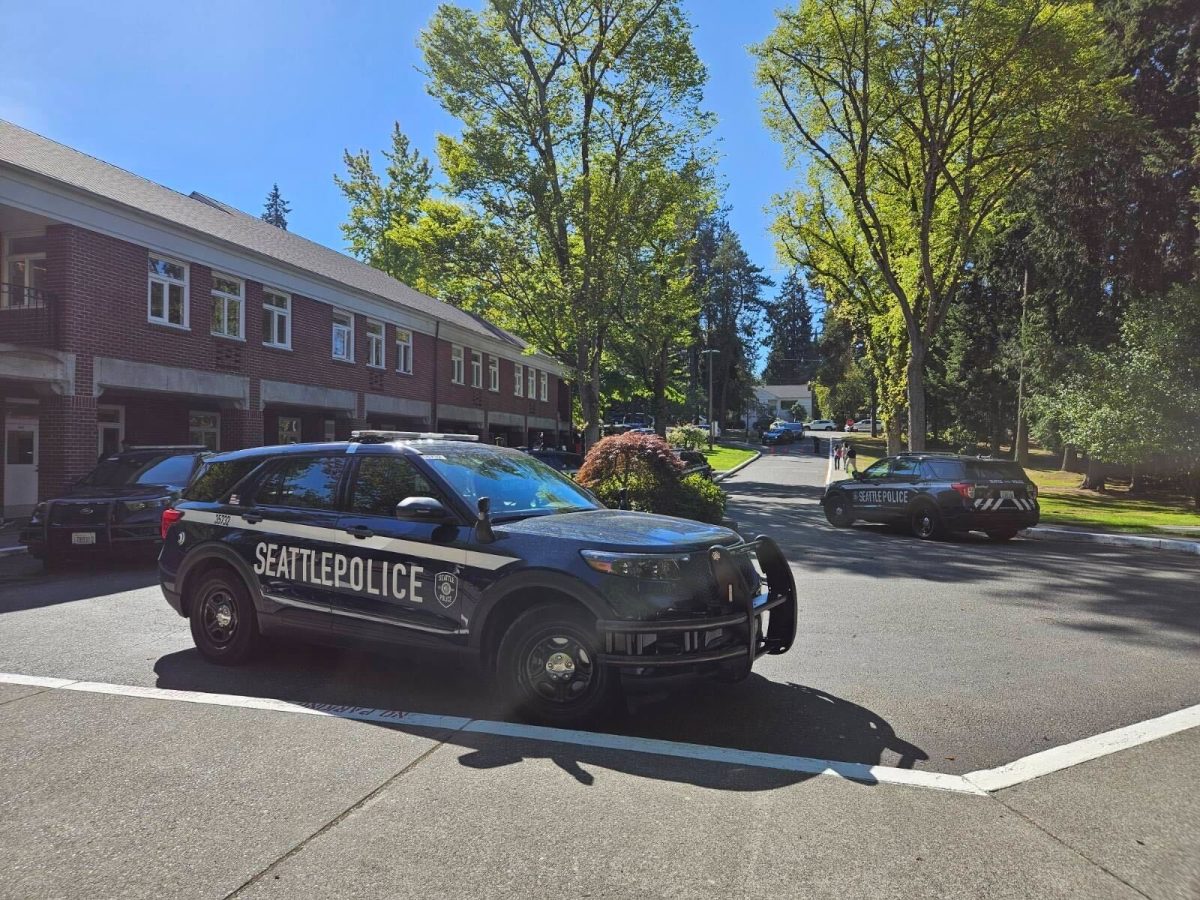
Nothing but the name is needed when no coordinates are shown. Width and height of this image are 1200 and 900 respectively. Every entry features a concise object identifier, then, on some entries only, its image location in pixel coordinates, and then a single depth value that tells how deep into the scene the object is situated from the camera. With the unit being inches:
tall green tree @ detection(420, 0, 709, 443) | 912.3
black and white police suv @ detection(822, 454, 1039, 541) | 560.7
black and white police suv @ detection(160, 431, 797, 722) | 171.5
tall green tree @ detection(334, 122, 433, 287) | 1910.7
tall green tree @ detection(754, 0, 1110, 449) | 735.1
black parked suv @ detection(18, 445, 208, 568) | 414.9
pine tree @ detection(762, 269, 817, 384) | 4416.8
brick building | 584.7
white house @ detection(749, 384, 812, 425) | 4790.6
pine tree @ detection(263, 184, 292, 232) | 3444.9
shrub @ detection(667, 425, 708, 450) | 1616.6
